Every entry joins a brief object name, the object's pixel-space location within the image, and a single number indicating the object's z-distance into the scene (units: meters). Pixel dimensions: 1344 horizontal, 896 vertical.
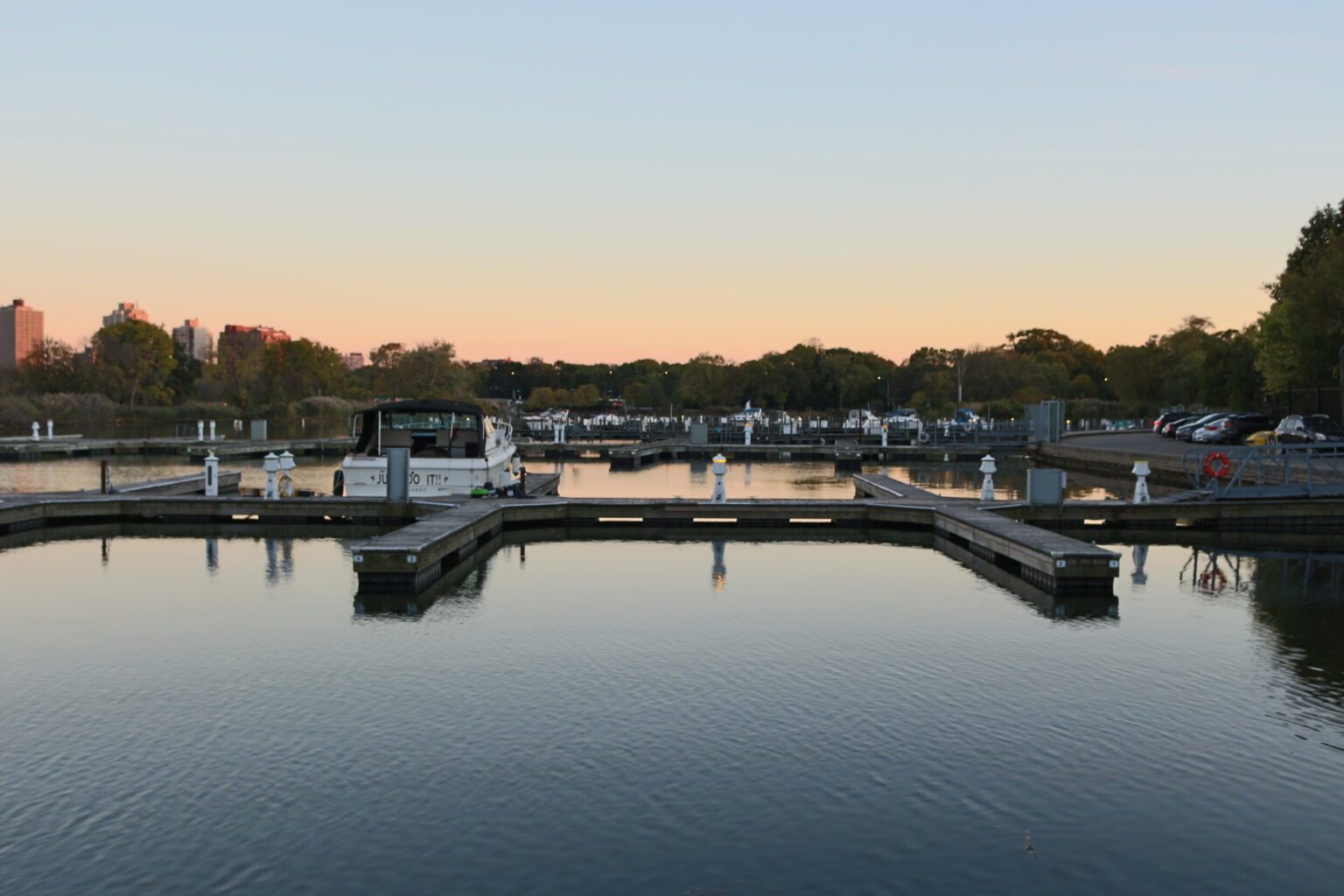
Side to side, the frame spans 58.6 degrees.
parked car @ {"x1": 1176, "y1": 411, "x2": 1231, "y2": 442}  54.09
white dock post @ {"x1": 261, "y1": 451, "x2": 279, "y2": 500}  26.87
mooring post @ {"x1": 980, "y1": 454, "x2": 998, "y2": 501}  27.50
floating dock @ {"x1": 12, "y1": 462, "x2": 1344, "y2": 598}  25.47
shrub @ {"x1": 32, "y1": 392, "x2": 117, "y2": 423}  91.69
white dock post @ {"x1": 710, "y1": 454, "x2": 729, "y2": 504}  26.38
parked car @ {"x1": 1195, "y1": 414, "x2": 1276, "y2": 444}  48.28
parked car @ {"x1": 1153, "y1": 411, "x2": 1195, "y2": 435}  66.44
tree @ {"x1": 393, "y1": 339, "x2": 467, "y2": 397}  109.62
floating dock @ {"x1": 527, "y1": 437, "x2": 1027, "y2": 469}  54.66
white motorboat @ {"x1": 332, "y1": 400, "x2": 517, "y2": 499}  27.16
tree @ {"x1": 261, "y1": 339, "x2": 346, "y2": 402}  130.38
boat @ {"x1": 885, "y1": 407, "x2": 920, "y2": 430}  75.01
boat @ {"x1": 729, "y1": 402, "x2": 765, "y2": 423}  80.38
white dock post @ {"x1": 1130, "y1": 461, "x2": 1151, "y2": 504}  26.66
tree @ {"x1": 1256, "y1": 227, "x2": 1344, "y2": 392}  46.50
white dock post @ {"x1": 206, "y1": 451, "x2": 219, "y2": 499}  27.80
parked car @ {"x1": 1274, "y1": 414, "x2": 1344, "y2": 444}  41.12
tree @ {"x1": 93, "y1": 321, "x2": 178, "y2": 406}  108.94
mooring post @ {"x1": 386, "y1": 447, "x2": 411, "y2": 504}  24.91
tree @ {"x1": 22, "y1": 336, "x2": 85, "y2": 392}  110.31
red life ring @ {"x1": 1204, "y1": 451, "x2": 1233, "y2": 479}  27.38
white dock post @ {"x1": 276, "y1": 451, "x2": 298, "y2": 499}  27.31
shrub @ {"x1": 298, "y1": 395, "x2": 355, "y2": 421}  116.62
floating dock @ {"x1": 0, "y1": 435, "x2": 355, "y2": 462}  51.22
